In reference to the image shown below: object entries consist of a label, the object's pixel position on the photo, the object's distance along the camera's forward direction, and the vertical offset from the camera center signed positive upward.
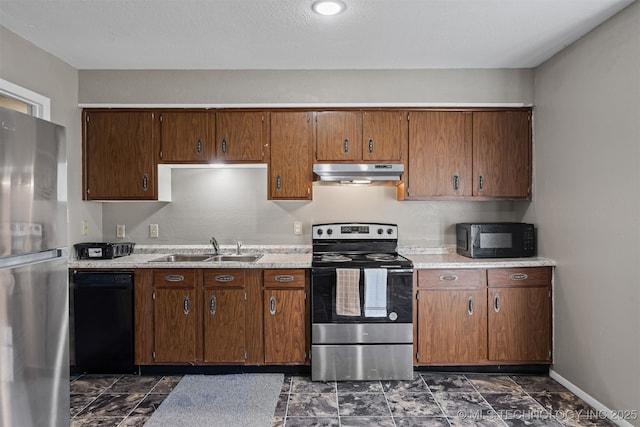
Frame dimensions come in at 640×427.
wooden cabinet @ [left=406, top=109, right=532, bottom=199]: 3.15 +0.55
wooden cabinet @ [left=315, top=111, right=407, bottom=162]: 3.14 +0.65
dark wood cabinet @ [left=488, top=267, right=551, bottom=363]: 2.90 -0.77
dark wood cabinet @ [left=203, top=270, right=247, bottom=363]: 2.88 -0.78
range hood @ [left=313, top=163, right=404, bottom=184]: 3.05 +0.35
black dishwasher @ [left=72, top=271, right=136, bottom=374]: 2.86 -0.77
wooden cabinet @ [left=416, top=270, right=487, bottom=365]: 2.89 -0.80
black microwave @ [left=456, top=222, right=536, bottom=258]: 3.06 -0.21
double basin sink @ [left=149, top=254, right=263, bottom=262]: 3.30 -0.39
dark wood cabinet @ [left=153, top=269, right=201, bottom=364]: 2.88 -0.80
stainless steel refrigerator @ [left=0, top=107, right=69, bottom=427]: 1.53 -0.26
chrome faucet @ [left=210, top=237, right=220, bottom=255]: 3.35 -0.28
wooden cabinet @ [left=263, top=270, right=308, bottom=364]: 2.87 -0.77
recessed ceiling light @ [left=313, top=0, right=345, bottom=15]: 2.13 +1.20
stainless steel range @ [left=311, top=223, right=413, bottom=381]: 2.78 -0.80
